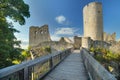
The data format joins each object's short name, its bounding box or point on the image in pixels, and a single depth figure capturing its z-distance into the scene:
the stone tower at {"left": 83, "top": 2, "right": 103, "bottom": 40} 16.28
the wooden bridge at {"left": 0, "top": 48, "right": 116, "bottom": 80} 1.18
